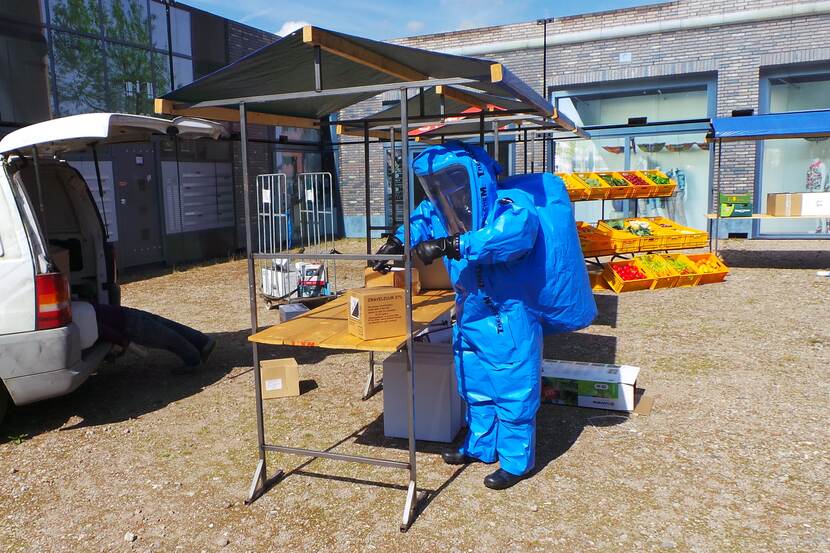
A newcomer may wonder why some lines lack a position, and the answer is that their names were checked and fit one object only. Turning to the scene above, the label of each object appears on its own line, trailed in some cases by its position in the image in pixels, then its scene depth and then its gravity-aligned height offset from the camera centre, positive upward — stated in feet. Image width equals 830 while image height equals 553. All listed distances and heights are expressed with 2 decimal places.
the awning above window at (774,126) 35.68 +3.88
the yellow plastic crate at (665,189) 35.09 +0.45
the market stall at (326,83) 11.02 +2.25
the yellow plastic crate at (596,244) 31.99 -2.25
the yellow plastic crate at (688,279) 33.30 -4.16
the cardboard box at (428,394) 14.30 -4.30
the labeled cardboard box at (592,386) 16.10 -4.68
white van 14.46 -1.83
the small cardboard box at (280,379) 17.92 -4.87
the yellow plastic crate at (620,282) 32.17 -4.13
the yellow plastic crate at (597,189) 32.86 +0.46
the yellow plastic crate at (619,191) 33.60 +0.36
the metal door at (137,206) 40.32 -0.20
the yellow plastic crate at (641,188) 34.50 +0.51
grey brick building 48.11 +9.39
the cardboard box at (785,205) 37.93 -0.51
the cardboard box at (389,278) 15.74 -1.93
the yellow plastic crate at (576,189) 32.45 +0.46
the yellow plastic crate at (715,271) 33.86 -3.77
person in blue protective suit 11.93 -1.76
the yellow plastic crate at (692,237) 34.17 -2.09
